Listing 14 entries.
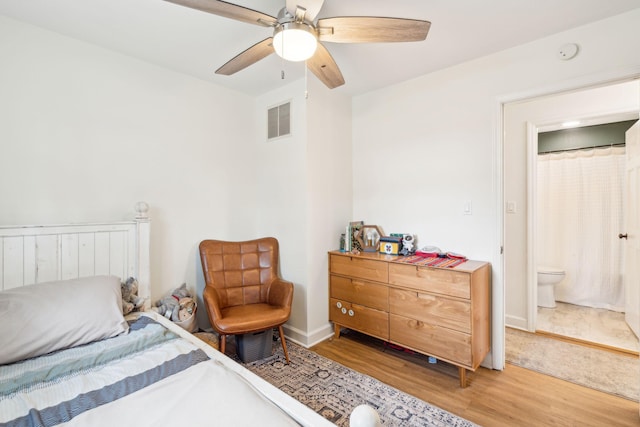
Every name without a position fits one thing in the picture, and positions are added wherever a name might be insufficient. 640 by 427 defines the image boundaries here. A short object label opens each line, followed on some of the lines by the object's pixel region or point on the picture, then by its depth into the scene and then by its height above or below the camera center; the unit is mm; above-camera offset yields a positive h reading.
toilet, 3594 -869
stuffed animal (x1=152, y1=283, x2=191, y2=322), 2254 -719
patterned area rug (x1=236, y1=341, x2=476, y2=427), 1814 -1234
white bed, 964 -636
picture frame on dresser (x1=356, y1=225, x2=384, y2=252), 3018 -233
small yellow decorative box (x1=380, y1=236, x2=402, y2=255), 2764 -296
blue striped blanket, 1005 -658
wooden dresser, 2131 -734
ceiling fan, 1343 +908
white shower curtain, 3564 -120
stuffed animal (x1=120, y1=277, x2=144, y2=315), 1961 -571
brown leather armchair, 2285 -659
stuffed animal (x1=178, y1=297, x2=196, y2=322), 2291 -749
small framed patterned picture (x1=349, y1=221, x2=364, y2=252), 3014 -239
